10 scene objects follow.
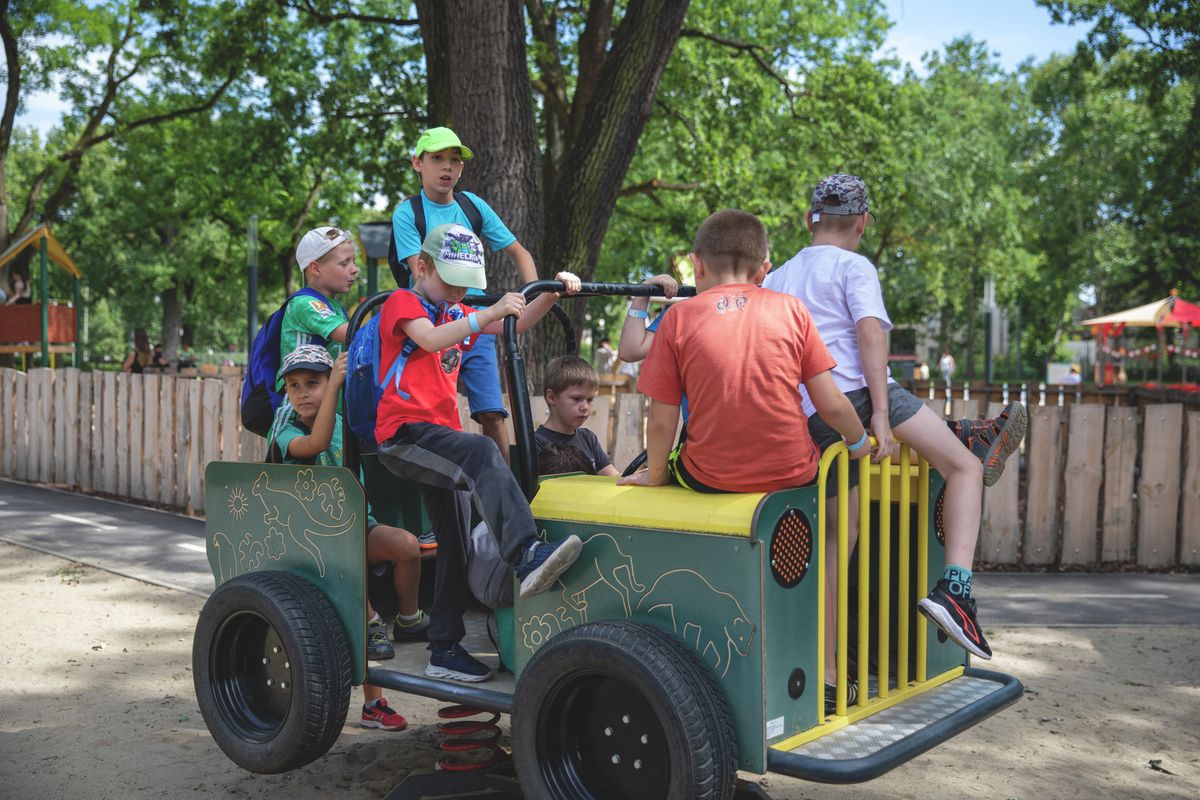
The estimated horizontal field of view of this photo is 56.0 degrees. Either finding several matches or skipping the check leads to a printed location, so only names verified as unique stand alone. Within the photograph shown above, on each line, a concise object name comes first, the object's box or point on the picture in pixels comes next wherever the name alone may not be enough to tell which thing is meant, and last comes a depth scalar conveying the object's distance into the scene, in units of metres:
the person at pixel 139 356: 17.92
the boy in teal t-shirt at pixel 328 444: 3.85
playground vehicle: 2.75
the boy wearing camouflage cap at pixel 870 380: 3.41
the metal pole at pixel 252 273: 20.05
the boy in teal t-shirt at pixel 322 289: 4.27
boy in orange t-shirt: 3.01
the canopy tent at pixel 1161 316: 26.88
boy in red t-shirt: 3.37
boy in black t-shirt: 4.25
